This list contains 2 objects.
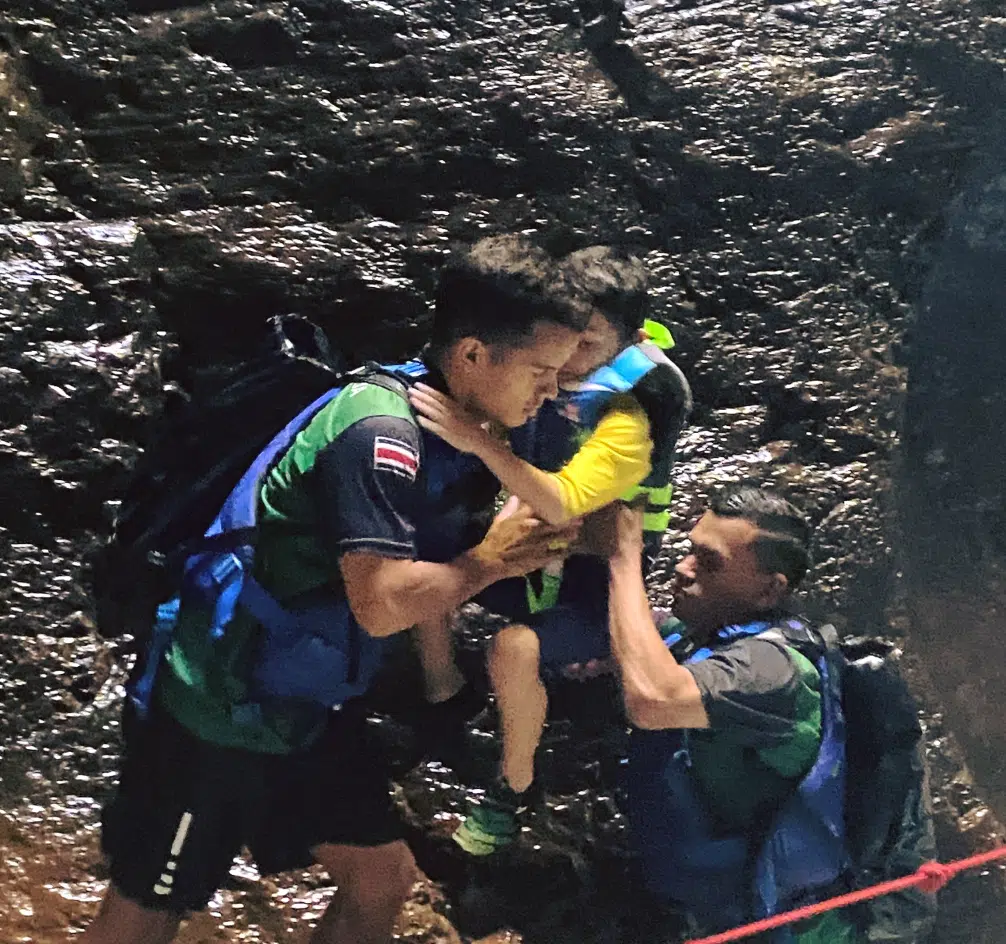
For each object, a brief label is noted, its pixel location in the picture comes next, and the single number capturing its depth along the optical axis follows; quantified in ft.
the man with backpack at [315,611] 5.41
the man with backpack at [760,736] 6.62
